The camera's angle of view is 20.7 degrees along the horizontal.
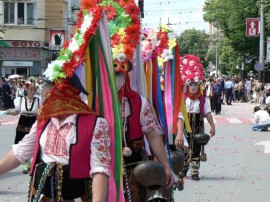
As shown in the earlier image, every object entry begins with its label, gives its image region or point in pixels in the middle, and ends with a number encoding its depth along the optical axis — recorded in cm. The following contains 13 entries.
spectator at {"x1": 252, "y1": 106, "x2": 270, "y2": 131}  2294
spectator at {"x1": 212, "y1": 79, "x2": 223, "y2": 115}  3216
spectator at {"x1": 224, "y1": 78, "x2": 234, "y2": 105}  4175
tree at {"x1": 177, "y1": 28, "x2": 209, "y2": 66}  11794
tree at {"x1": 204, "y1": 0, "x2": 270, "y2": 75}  5398
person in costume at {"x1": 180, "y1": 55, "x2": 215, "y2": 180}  1085
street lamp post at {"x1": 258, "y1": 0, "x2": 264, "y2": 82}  4578
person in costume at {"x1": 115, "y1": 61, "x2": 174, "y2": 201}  594
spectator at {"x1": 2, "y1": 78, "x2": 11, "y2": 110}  3262
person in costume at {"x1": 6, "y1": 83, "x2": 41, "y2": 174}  1198
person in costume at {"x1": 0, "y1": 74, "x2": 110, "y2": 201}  433
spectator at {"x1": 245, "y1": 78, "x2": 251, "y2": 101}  4603
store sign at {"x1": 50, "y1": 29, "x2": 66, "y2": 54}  3121
